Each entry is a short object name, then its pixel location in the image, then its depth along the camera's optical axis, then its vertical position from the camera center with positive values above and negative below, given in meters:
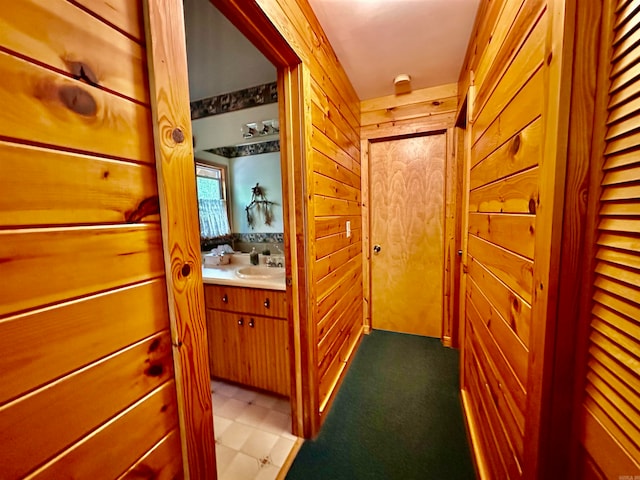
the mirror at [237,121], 1.58 +0.82
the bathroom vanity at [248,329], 1.67 -0.80
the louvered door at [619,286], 0.48 -0.16
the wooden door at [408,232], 2.46 -0.19
